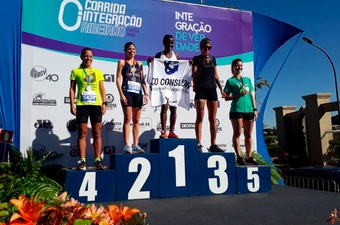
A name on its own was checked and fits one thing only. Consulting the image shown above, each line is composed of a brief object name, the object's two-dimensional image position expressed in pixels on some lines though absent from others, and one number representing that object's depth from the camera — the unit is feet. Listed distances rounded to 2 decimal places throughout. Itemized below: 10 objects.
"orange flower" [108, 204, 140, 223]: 2.66
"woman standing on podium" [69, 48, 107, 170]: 14.12
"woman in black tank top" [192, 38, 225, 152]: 16.42
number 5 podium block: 15.44
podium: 13.11
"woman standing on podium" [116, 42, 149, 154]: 15.16
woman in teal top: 16.99
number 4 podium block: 12.73
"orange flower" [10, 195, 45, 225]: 2.35
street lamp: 40.82
